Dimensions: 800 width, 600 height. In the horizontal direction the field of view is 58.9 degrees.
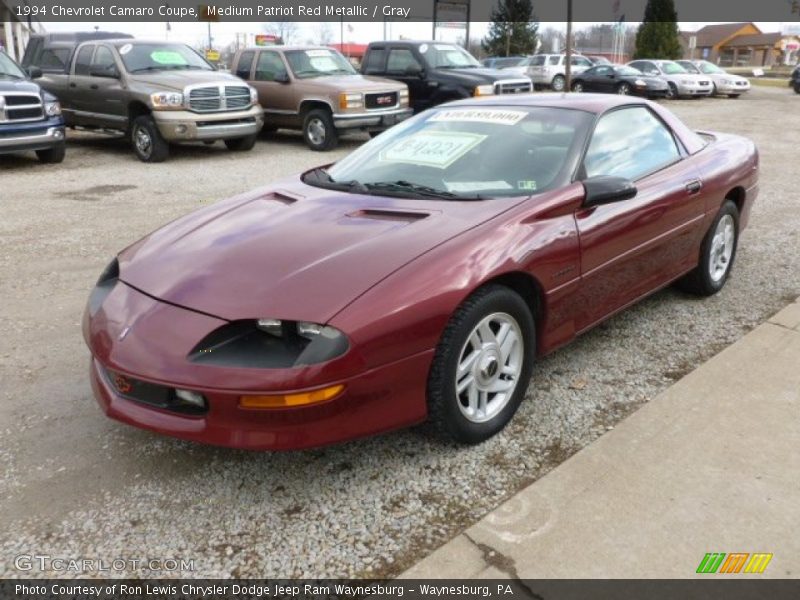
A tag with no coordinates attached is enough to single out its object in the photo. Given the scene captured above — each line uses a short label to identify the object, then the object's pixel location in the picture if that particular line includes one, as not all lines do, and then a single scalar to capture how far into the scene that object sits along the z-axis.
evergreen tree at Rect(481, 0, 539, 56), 49.72
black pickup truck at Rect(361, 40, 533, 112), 13.04
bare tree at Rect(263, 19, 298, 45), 66.88
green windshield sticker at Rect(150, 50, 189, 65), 11.52
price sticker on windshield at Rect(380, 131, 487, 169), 3.63
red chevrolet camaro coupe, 2.45
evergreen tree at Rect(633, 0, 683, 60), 41.00
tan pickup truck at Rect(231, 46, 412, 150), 11.87
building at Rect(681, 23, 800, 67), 84.31
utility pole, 15.90
